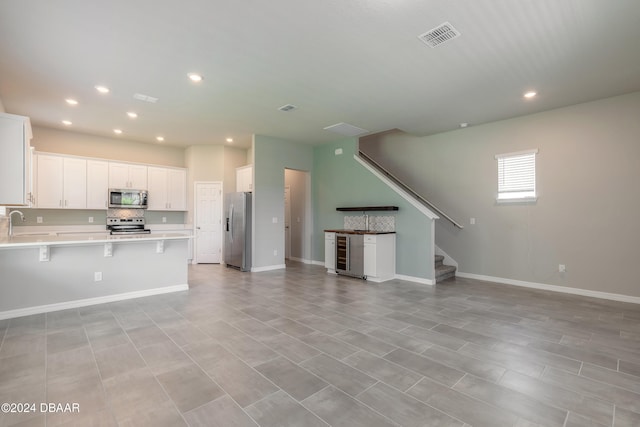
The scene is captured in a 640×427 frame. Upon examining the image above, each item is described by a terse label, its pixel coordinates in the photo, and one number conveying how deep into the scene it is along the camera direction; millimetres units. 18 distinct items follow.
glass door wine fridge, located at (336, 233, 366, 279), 5816
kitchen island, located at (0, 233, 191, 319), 3588
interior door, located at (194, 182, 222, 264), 7656
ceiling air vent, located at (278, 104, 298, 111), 4839
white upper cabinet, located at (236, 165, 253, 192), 7188
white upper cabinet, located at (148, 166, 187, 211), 7379
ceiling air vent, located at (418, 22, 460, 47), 2822
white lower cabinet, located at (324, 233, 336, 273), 6340
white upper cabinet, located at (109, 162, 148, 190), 6809
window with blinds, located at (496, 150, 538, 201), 5234
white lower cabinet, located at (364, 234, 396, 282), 5613
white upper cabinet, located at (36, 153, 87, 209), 5996
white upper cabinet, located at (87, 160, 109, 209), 6543
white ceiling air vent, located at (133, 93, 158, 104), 4406
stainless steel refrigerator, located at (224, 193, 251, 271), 6559
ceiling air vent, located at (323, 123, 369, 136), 5880
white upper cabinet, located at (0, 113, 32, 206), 3328
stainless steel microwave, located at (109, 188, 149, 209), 6715
